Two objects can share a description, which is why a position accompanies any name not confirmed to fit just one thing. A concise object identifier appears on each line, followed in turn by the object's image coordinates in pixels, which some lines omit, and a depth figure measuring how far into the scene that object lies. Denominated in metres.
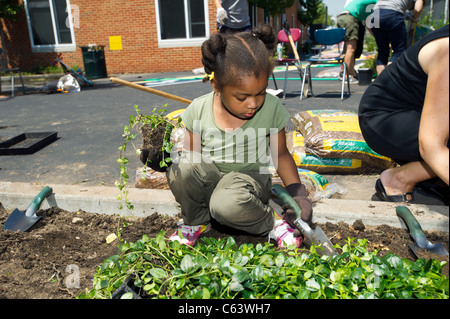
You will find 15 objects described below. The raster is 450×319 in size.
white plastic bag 10.02
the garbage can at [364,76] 8.21
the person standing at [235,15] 5.45
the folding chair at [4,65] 14.96
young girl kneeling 1.85
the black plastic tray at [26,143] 4.30
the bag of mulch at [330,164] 3.25
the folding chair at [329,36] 7.71
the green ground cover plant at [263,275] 1.16
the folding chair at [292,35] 7.64
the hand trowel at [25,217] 2.33
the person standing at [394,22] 5.34
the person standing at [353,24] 6.39
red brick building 14.30
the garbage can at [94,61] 13.05
